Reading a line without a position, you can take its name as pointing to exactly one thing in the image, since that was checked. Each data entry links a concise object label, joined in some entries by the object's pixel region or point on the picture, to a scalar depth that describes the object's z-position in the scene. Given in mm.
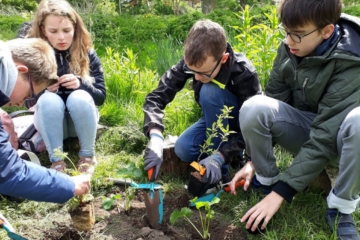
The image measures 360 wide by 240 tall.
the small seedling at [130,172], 2135
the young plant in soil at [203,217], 1928
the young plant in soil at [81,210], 1992
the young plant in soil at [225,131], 2093
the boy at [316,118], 1898
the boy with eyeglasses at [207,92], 2252
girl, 2643
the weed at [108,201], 2061
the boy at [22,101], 1649
